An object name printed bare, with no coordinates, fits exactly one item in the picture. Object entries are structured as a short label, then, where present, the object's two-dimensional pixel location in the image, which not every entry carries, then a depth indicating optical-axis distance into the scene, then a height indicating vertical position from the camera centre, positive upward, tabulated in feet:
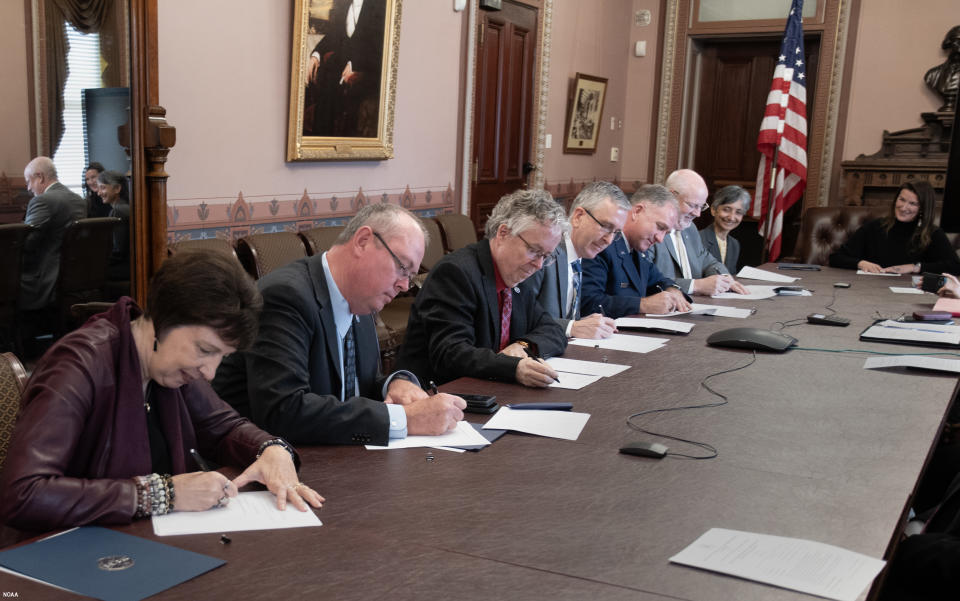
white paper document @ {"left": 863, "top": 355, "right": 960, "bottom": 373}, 10.59 -2.29
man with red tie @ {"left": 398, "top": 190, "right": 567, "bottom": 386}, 10.05 -1.65
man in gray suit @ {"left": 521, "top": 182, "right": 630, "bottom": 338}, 12.58 -1.31
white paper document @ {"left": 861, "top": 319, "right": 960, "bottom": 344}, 12.47 -2.34
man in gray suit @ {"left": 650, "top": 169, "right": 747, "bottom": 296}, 16.83 -1.98
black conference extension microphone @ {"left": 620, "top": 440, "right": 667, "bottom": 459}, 7.02 -2.27
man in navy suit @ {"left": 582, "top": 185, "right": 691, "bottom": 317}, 14.30 -1.92
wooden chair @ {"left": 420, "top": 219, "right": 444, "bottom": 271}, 19.61 -2.33
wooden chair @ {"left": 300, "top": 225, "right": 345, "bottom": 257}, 17.28 -1.93
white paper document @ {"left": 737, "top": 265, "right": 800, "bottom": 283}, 19.27 -2.50
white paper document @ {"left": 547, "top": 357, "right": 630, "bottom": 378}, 10.00 -2.41
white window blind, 11.23 +0.23
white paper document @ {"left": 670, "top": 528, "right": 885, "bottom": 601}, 4.89 -2.25
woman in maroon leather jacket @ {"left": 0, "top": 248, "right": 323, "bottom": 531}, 5.25 -1.79
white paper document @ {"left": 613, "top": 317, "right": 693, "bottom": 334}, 12.72 -2.41
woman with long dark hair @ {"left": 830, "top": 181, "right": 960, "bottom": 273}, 21.06 -1.84
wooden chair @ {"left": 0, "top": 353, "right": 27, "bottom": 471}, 6.42 -1.91
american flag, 27.12 +0.66
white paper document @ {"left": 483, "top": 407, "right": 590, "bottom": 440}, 7.63 -2.34
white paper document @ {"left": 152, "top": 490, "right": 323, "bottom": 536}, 5.35 -2.30
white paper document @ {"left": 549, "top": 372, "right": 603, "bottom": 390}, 9.36 -2.40
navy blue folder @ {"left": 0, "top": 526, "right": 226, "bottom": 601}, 4.51 -2.25
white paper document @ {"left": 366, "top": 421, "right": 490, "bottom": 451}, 7.20 -2.35
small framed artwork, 28.50 +1.10
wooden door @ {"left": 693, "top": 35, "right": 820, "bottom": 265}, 30.30 +1.47
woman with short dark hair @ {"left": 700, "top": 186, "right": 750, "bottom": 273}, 19.56 -1.46
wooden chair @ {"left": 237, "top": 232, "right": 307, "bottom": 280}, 16.07 -2.10
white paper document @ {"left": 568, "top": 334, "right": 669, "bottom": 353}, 11.44 -2.44
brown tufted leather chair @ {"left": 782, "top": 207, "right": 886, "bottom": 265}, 24.91 -1.88
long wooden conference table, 4.81 -2.30
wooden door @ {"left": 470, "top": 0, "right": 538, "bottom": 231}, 23.95 +1.08
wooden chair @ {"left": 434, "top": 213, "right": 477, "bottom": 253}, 21.65 -2.09
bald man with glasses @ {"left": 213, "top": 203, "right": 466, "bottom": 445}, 7.14 -1.87
